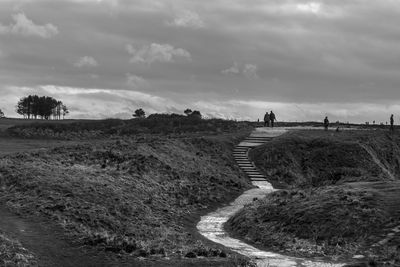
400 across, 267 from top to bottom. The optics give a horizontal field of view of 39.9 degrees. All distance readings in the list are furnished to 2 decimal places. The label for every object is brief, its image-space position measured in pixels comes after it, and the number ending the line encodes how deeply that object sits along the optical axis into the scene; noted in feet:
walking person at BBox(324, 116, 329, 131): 213.75
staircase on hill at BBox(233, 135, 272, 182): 142.97
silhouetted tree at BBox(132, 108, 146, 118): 379.90
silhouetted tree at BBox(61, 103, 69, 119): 456.86
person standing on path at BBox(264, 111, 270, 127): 228.02
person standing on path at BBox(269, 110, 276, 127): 224.33
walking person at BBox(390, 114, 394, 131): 229.45
